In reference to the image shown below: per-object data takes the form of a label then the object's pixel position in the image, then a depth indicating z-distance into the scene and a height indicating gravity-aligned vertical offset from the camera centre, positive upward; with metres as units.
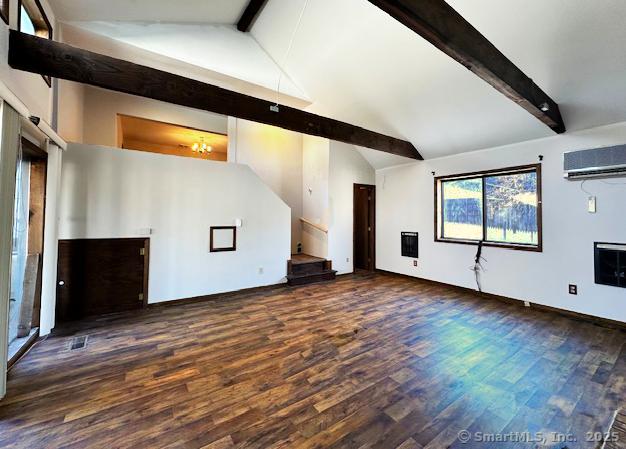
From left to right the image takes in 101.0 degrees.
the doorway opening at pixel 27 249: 2.60 -0.24
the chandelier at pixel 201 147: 6.87 +2.27
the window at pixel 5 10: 2.20 +1.89
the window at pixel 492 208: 4.32 +0.46
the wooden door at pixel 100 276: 3.59 -0.71
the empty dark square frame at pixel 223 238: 4.65 -0.16
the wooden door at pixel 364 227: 6.94 +0.11
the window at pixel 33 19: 2.61 +2.36
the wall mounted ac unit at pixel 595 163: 3.38 +0.97
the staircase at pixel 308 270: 5.57 -0.91
